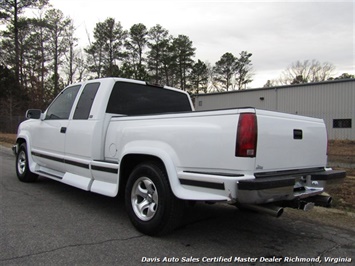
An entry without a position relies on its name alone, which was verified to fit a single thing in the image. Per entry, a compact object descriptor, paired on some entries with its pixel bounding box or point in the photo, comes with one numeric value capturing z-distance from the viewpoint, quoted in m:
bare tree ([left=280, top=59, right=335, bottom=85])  56.92
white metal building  22.95
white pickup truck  3.32
